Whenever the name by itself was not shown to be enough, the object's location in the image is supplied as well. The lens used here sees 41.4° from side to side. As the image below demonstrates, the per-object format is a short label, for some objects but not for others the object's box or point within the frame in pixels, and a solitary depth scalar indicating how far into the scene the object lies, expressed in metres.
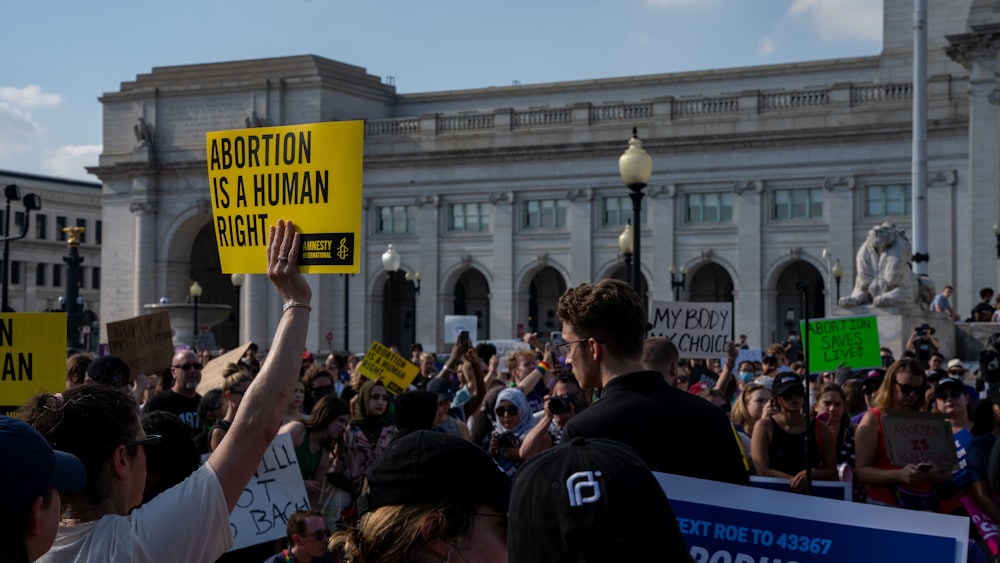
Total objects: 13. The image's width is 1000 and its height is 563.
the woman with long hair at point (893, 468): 8.73
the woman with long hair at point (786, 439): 9.13
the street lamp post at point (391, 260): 33.56
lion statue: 26.42
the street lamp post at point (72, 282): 28.81
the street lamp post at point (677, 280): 54.06
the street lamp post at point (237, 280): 46.50
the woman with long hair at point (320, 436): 9.29
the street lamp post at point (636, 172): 14.76
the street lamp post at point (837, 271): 49.00
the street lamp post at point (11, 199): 22.98
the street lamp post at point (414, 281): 63.76
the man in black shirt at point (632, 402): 4.87
